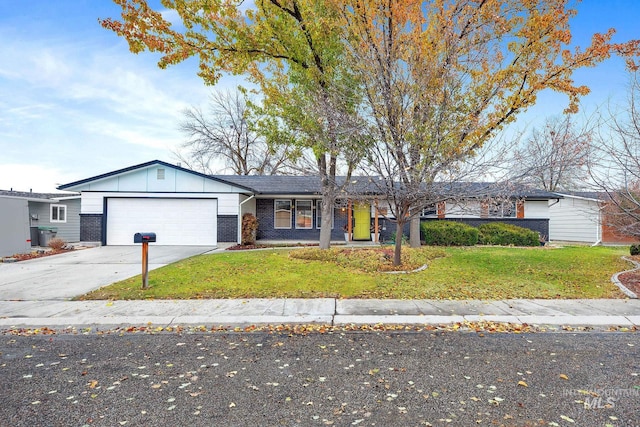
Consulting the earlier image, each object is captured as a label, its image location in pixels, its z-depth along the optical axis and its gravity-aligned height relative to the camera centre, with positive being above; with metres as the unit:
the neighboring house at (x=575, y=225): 19.47 -0.41
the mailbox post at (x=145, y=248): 7.28 -0.67
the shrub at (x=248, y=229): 16.42 -0.56
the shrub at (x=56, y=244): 14.39 -1.15
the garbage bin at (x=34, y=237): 17.58 -1.05
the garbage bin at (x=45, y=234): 17.28 -0.89
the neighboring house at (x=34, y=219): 13.99 -0.10
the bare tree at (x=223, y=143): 32.66 +7.31
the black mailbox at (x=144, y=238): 7.22 -0.44
